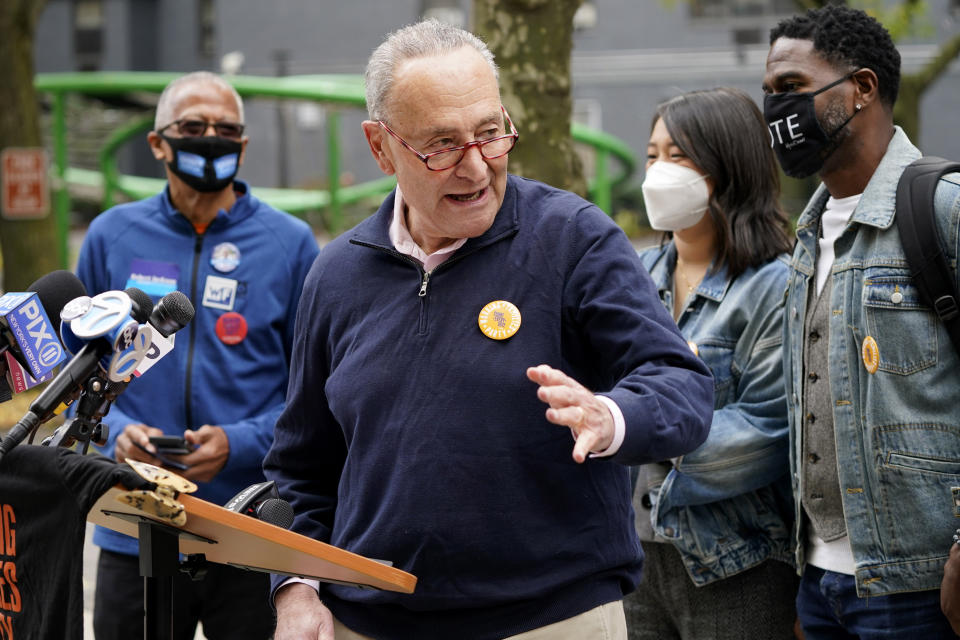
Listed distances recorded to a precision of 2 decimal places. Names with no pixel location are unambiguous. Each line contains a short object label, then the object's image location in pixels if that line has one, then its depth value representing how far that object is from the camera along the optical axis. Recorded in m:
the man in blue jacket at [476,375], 2.39
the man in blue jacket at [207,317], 3.75
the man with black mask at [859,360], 2.81
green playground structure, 14.22
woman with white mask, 3.34
